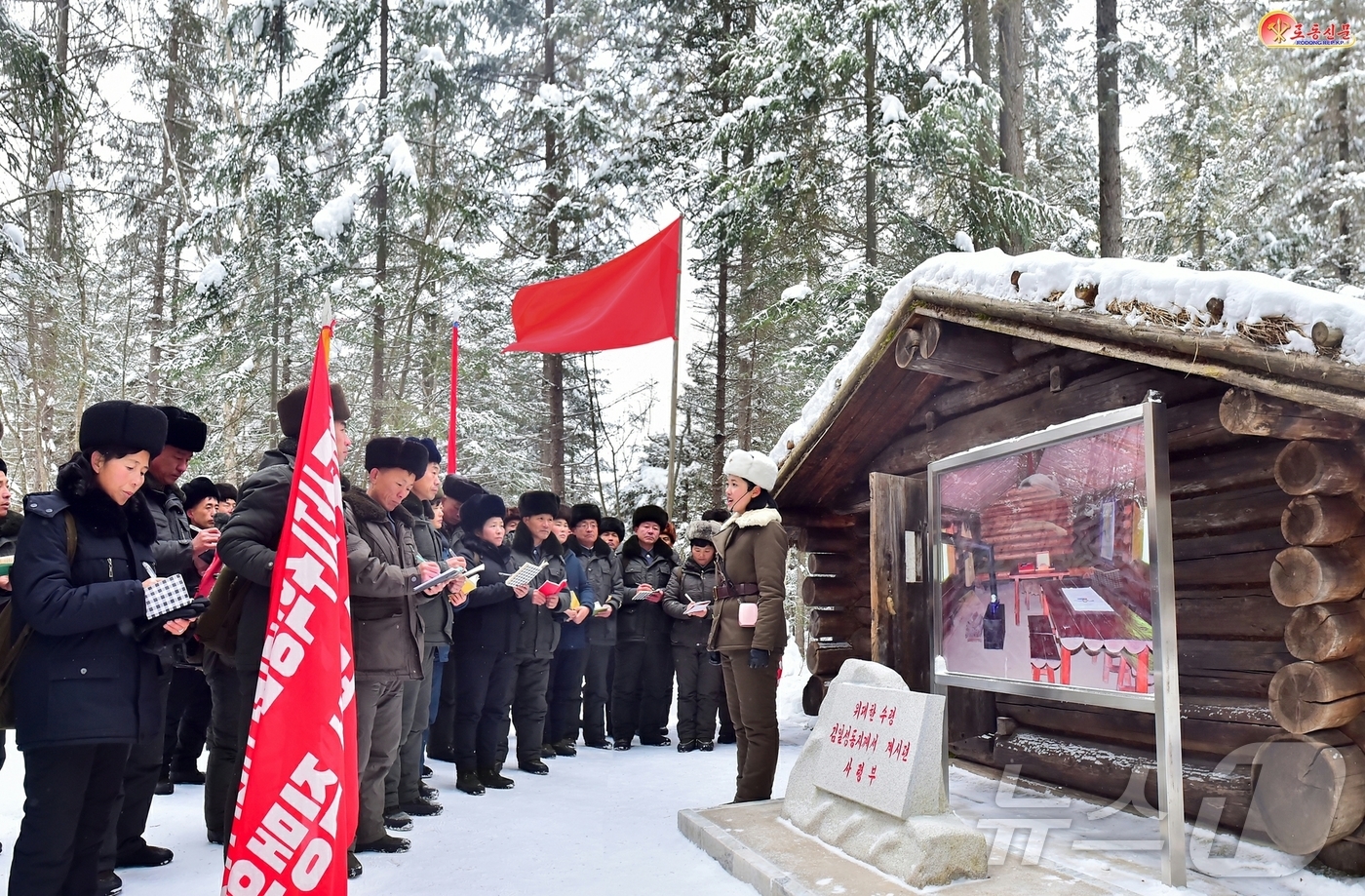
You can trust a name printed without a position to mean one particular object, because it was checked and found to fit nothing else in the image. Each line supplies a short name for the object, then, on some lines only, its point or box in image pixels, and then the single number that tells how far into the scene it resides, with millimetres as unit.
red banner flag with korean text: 3285
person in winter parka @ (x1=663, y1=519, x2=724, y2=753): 9430
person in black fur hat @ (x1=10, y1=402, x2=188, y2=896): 3537
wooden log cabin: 4273
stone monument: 4406
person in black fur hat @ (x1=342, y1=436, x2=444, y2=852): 4766
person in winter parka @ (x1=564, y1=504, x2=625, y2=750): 9359
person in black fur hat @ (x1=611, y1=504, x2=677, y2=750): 9648
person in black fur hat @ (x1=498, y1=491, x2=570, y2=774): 7543
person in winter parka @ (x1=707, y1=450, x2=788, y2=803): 6125
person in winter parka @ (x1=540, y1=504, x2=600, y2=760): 8805
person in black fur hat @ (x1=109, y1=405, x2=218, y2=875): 4597
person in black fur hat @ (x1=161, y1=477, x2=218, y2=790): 6555
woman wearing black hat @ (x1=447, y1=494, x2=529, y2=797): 6949
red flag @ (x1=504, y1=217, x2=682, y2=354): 10898
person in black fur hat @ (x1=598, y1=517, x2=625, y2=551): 10172
